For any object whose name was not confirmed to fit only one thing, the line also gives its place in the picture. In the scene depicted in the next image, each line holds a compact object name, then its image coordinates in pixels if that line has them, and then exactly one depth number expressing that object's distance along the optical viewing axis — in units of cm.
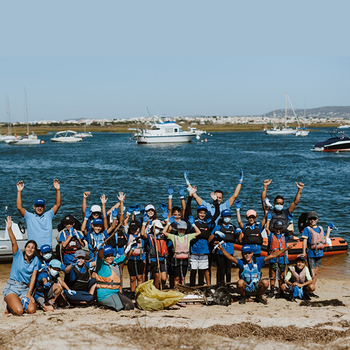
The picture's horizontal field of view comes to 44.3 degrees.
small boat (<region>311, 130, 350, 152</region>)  6200
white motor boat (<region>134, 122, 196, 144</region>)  8381
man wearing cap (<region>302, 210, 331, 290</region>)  877
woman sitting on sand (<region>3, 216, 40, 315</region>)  760
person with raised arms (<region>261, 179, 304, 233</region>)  879
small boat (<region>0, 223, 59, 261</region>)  1273
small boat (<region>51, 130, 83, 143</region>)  10312
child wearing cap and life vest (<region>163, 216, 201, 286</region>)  837
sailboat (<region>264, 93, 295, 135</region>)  12194
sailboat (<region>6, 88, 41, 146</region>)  8658
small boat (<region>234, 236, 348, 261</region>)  1312
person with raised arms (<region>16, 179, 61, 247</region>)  854
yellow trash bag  779
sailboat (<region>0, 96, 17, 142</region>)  8975
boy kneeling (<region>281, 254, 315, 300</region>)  844
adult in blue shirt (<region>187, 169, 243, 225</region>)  921
